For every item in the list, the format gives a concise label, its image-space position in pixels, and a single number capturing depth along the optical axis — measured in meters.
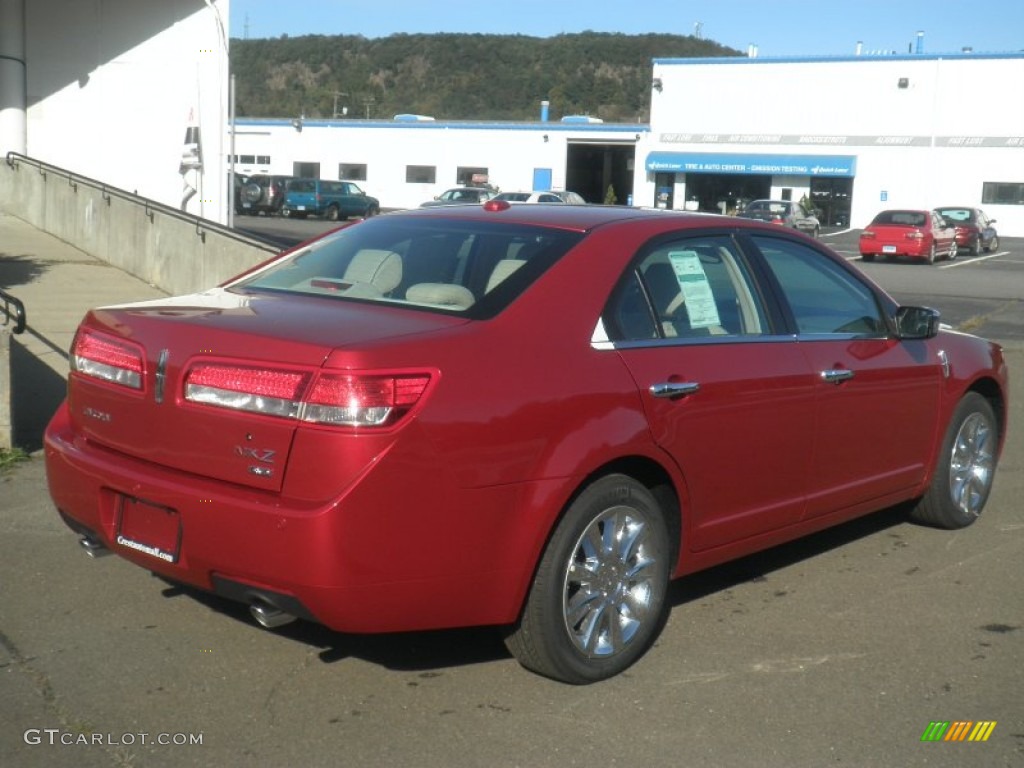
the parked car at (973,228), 39.91
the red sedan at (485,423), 3.94
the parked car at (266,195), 47.88
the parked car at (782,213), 39.78
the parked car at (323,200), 49.16
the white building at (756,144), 52.47
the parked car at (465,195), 43.34
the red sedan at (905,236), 34.03
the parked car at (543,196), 39.50
